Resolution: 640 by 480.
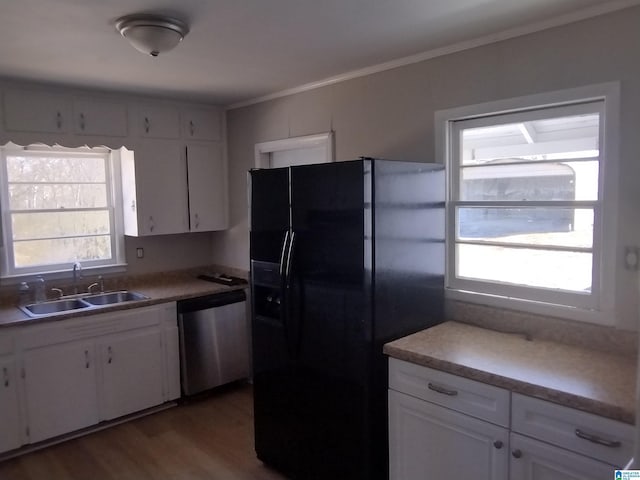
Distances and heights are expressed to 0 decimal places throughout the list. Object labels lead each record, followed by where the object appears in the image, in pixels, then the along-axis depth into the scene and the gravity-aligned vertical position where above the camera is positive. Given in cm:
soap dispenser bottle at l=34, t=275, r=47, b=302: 343 -55
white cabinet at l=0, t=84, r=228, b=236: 330 +55
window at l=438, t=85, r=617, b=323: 221 +1
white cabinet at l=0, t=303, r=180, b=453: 295 -107
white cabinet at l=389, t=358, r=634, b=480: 166 -89
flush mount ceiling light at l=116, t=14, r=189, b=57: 209 +81
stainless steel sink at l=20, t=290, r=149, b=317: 334 -66
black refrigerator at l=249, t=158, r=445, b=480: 224 -44
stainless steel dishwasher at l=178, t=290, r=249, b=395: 365 -103
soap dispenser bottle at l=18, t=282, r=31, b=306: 338 -57
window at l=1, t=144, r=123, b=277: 348 +3
